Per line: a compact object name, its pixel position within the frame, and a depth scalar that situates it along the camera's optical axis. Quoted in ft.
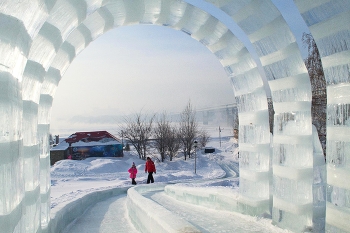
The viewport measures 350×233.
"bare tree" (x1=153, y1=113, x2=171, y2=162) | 108.88
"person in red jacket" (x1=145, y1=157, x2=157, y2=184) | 45.73
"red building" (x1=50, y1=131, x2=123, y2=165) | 98.20
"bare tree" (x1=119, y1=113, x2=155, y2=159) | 112.47
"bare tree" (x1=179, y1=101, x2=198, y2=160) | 113.29
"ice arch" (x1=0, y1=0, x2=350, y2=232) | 8.53
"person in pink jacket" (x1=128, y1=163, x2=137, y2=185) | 48.81
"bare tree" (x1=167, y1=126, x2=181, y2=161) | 109.29
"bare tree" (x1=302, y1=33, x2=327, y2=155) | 52.90
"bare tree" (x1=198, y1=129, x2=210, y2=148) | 128.67
